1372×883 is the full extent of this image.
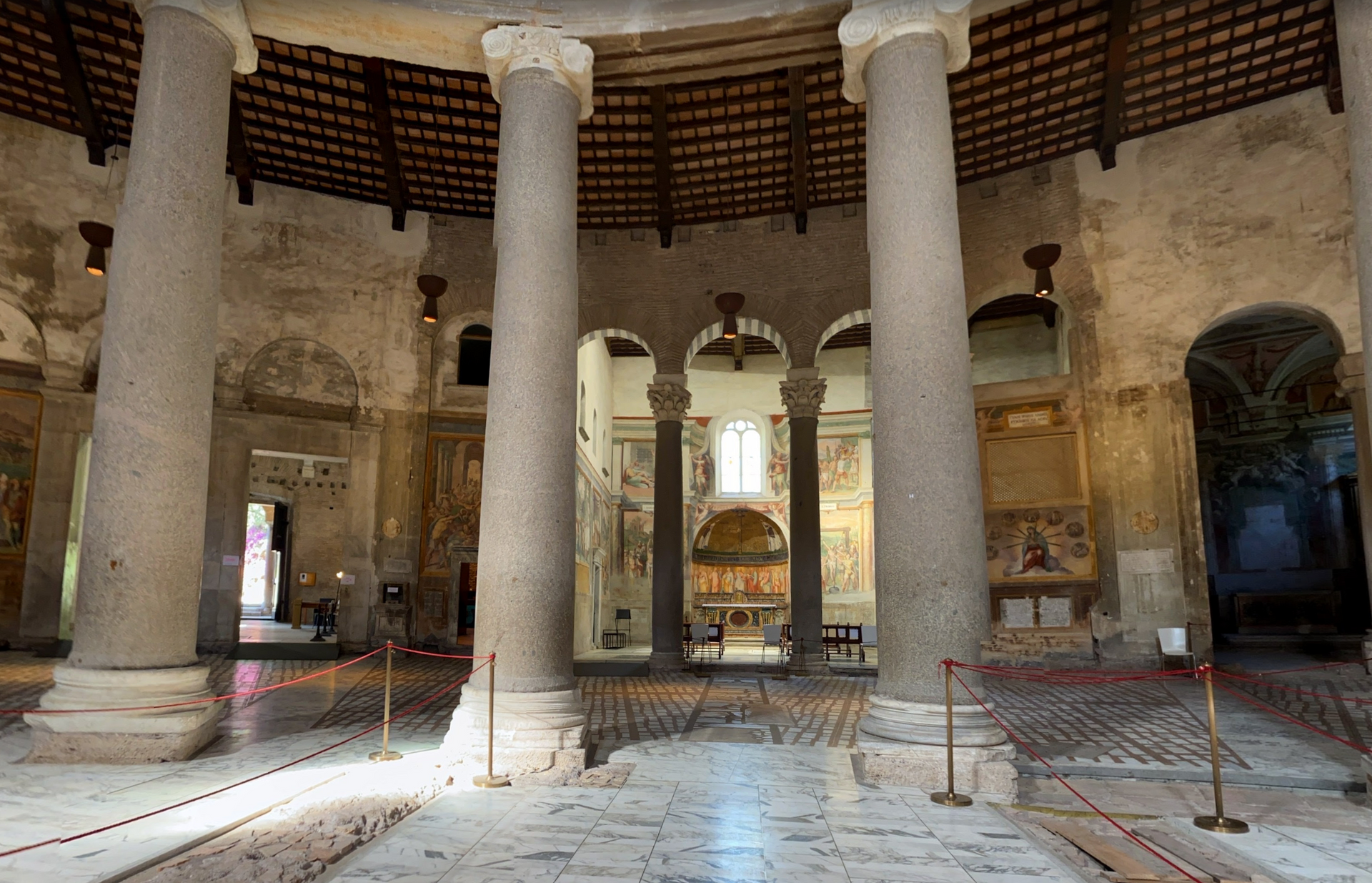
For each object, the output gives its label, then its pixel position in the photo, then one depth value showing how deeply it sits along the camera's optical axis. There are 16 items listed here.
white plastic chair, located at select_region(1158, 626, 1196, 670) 12.14
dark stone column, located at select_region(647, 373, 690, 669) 14.40
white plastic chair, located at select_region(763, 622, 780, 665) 16.14
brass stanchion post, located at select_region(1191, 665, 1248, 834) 4.81
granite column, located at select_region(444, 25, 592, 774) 6.05
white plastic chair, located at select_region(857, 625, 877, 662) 15.89
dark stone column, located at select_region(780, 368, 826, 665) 13.99
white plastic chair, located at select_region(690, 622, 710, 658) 15.82
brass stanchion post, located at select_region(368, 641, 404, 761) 6.18
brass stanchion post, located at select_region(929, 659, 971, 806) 5.13
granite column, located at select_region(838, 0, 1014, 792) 5.73
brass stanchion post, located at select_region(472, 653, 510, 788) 5.51
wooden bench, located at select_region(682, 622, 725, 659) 16.48
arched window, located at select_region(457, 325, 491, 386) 16.16
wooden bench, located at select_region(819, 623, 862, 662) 15.17
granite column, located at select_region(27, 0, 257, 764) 5.94
